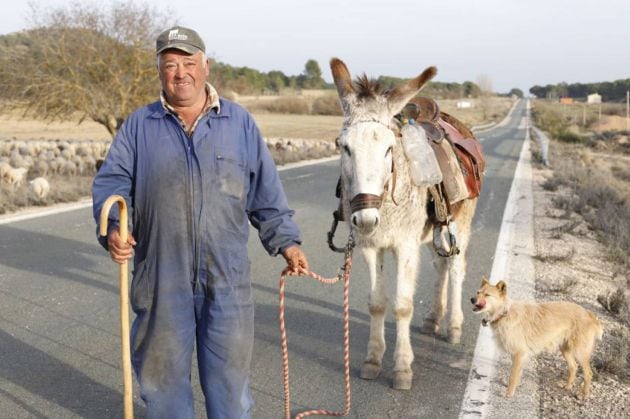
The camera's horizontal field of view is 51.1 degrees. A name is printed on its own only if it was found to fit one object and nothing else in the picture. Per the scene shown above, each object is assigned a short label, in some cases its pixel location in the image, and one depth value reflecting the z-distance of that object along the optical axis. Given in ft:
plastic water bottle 16.40
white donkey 14.02
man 11.00
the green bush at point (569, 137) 144.30
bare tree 78.79
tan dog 15.78
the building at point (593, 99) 343.71
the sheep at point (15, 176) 50.57
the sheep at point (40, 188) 45.52
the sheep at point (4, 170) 51.46
